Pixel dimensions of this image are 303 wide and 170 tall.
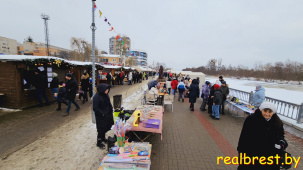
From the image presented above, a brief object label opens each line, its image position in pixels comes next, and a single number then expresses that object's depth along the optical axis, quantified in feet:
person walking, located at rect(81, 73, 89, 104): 25.39
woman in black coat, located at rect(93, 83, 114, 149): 10.64
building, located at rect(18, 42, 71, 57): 175.52
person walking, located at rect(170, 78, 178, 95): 33.83
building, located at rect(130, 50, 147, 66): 364.87
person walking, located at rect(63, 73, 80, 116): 18.48
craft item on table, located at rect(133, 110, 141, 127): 10.86
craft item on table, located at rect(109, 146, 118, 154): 7.75
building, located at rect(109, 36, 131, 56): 379.18
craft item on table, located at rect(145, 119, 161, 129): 10.84
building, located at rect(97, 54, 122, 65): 194.59
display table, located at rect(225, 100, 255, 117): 18.35
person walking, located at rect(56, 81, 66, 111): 19.67
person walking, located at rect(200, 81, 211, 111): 23.66
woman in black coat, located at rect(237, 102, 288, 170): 6.33
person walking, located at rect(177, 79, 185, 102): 29.62
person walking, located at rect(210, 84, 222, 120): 19.12
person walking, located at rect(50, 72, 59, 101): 21.72
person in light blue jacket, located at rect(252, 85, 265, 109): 17.48
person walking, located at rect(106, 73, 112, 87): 45.60
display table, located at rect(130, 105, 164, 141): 10.55
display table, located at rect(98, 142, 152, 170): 6.71
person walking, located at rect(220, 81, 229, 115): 21.74
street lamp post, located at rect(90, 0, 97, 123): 15.02
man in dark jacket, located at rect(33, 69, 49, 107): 21.02
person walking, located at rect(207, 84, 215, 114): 21.03
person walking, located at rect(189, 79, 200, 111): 22.95
